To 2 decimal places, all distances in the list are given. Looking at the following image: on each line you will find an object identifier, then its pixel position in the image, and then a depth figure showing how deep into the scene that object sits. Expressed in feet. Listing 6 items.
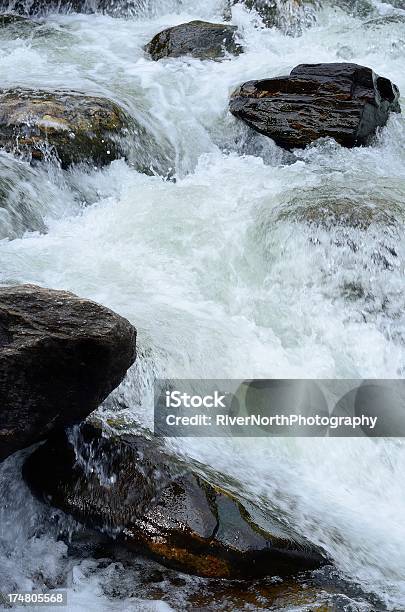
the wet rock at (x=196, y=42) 34.50
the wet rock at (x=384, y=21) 37.88
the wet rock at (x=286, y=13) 37.86
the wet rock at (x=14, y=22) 37.58
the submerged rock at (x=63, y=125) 24.59
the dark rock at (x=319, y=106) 27.30
